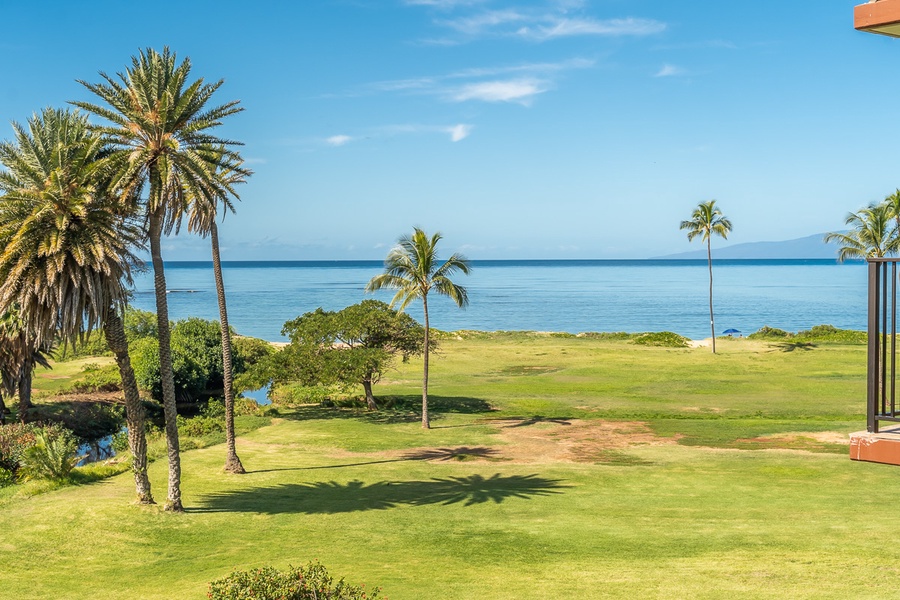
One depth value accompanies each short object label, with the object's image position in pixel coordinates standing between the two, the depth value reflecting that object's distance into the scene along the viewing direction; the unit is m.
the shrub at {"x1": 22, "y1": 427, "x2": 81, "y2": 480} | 30.02
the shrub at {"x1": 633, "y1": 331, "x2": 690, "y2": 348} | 87.68
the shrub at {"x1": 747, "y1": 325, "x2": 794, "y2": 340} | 93.75
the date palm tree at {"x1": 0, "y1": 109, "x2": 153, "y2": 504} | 23.80
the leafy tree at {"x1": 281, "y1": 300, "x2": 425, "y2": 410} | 46.59
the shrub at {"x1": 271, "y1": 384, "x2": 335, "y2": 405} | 55.12
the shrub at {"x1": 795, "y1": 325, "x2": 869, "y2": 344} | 87.50
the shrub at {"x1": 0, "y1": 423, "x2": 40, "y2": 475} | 32.96
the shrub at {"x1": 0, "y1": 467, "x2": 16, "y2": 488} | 31.14
